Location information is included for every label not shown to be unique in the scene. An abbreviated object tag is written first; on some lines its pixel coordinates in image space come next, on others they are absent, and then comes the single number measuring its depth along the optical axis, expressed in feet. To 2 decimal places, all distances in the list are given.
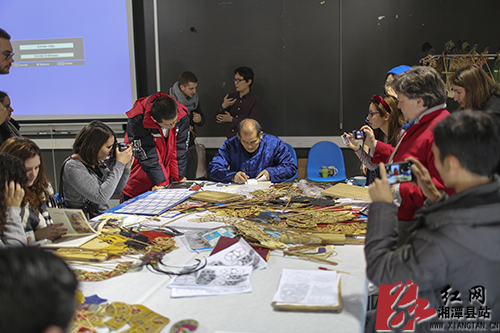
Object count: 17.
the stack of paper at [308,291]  4.30
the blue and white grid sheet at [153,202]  8.41
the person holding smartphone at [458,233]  3.76
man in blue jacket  11.75
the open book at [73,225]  6.53
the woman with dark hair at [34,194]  6.51
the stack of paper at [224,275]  4.78
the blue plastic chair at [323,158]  16.10
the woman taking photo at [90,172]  8.50
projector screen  17.34
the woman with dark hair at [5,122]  9.52
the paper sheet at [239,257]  5.52
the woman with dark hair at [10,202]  5.50
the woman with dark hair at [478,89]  9.73
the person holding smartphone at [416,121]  5.57
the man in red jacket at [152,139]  11.02
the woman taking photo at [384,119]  10.15
